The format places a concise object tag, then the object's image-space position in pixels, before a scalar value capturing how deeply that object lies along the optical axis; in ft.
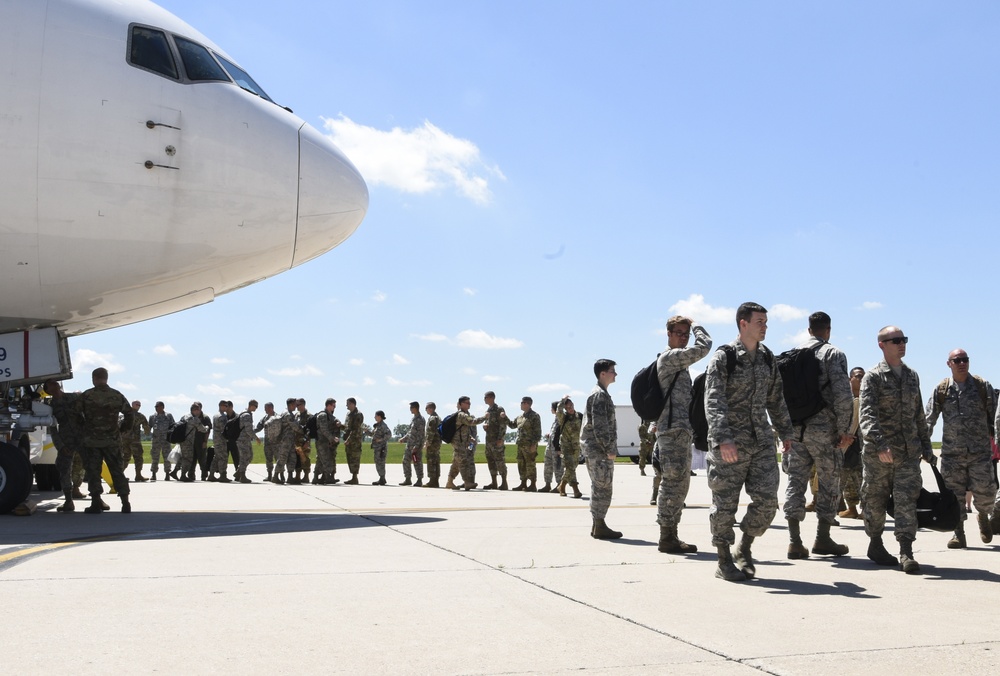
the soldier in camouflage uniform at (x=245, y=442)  67.67
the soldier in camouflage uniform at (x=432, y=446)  61.52
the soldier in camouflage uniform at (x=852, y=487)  34.19
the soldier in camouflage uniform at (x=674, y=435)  23.47
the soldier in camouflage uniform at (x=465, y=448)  57.36
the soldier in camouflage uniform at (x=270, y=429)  67.97
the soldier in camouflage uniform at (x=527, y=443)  55.11
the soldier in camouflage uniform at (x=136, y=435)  57.93
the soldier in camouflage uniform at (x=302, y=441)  66.90
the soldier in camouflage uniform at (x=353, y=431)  65.31
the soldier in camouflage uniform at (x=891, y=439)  21.35
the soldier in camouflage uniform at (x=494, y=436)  57.11
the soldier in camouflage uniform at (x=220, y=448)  68.23
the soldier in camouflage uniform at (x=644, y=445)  62.79
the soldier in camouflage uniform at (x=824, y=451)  22.49
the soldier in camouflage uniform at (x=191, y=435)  68.18
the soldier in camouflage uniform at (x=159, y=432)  72.02
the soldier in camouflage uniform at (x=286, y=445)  66.59
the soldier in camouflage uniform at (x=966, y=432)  25.61
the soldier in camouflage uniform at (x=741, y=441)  19.27
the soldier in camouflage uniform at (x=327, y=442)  64.54
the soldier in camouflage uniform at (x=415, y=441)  64.44
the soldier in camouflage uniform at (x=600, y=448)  26.09
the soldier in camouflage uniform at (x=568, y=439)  48.93
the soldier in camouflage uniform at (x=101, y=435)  34.06
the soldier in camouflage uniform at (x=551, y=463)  52.68
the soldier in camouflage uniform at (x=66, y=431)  34.76
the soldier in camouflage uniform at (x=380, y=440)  66.90
